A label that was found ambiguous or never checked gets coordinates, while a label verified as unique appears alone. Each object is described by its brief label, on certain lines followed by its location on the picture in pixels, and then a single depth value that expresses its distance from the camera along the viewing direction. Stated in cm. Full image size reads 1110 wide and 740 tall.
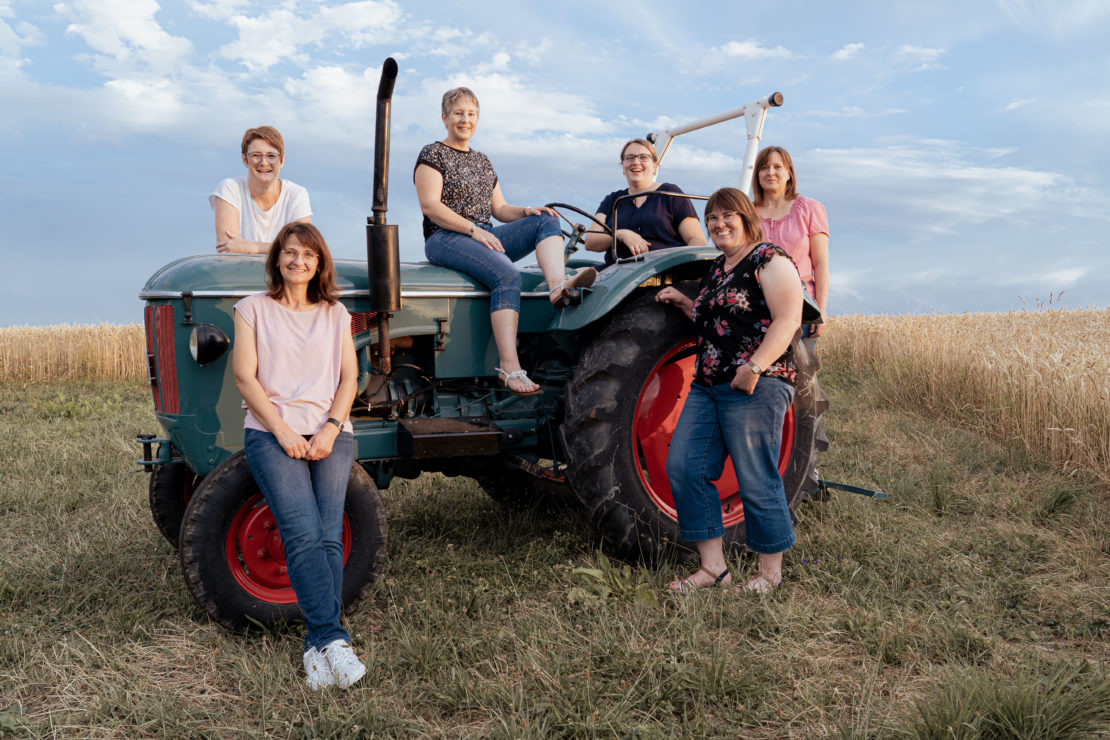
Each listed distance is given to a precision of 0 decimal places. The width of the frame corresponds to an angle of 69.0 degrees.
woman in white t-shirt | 400
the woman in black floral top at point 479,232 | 395
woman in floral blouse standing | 338
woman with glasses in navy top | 452
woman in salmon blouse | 464
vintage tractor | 335
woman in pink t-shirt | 293
